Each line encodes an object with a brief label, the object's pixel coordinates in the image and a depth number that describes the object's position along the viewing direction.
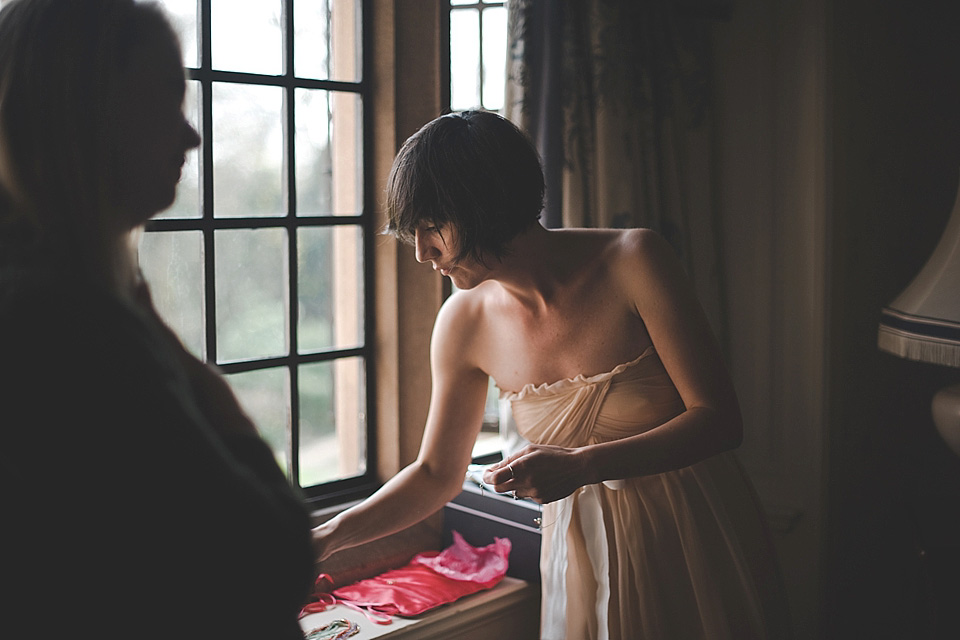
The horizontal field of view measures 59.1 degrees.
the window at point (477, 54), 2.27
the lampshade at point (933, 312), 1.97
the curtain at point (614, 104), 2.05
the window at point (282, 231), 1.83
